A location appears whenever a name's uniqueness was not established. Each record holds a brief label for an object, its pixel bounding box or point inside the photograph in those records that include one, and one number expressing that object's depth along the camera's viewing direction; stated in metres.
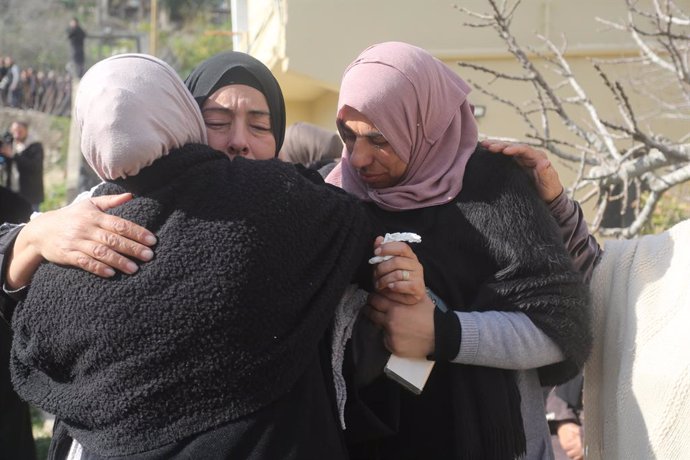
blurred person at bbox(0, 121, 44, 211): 11.37
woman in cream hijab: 1.46
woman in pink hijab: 1.74
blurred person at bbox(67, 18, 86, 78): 22.83
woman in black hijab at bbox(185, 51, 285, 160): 1.98
